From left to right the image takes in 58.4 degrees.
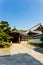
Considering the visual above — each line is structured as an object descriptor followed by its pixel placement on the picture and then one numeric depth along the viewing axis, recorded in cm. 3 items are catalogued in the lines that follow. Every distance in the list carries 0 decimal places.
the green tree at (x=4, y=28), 569
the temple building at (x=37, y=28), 1072
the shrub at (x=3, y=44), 546
